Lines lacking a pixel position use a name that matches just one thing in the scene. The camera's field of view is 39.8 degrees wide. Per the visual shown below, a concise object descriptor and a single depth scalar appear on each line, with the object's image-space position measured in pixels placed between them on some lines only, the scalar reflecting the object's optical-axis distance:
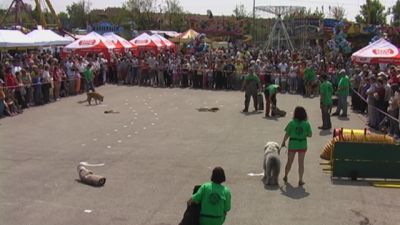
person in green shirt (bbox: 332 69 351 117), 18.99
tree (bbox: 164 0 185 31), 86.56
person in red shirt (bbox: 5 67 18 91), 20.67
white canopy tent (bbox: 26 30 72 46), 30.70
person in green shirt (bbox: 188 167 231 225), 6.48
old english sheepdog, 10.78
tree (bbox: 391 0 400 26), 76.05
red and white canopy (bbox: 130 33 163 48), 36.88
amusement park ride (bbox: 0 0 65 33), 61.25
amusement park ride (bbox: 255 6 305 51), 49.88
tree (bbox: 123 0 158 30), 85.88
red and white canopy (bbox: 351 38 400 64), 21.53
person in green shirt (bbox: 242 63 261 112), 20.83
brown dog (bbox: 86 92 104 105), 22.79
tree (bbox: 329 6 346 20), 83.28
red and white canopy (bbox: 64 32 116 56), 30.86
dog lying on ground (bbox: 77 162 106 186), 10.70
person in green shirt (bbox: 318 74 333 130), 17.03
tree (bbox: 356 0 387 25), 76.81
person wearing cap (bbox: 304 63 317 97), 25.72
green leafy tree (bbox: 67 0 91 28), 106.28
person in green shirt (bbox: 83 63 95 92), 26.14
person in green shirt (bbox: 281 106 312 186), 10.79
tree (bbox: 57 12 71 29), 112.89
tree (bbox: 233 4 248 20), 102.33
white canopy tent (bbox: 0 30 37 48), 26.61
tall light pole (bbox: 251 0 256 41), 72.38
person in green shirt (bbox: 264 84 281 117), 19.72
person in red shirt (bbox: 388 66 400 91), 17.38
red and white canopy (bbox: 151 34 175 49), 38.38
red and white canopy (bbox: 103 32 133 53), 33.66
